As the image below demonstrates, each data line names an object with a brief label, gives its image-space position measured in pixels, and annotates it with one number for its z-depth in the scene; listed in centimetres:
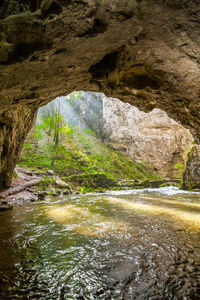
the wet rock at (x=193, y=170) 1190
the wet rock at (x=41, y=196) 653
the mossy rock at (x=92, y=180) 1062
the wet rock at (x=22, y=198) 556
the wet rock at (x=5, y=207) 448
